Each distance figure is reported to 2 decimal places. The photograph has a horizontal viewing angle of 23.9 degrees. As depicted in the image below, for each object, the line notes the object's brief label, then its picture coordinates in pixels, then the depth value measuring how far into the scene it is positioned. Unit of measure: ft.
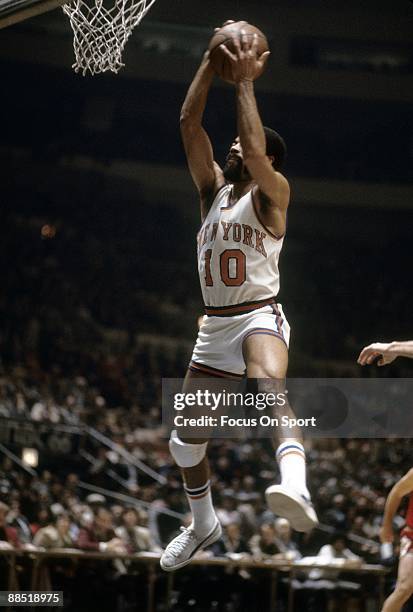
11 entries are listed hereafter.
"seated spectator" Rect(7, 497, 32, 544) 35.50
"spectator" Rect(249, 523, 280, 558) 35.09
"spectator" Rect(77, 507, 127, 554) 34.88
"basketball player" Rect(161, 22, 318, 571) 16.14
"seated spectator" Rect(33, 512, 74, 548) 35.06
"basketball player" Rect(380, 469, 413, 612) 21.76
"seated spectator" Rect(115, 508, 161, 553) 35.83
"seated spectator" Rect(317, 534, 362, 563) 34.60
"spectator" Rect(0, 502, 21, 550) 34.42
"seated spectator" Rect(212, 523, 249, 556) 35.19
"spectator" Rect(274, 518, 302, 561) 35.14
